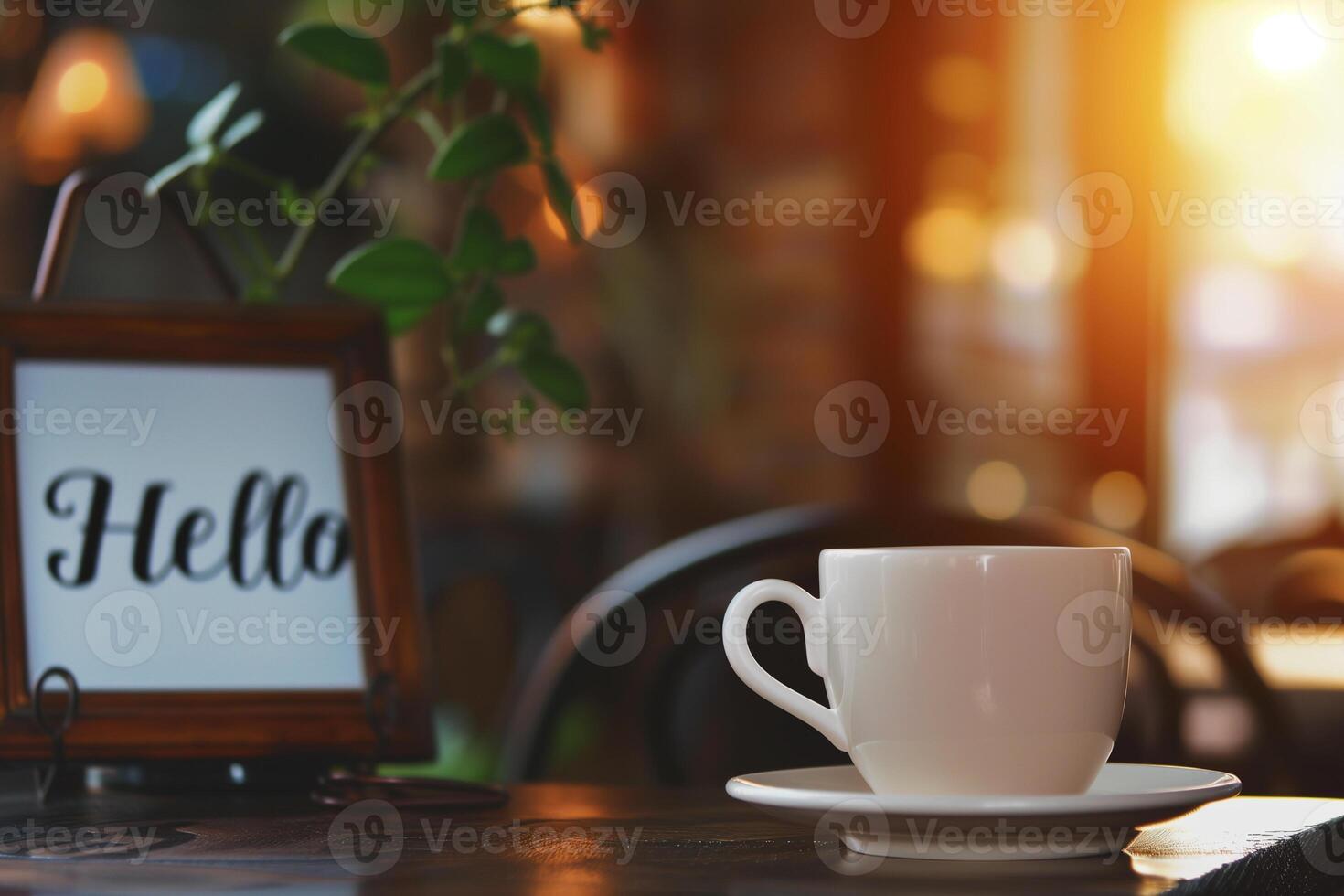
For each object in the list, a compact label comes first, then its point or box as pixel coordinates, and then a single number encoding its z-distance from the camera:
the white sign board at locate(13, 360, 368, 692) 1.44
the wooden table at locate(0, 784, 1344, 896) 1.20
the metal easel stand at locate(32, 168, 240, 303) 1.49
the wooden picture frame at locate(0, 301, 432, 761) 1.41
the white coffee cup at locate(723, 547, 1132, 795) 1.25
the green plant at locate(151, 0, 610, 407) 1.48
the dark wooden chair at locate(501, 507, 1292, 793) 1.73
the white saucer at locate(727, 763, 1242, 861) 1.20
